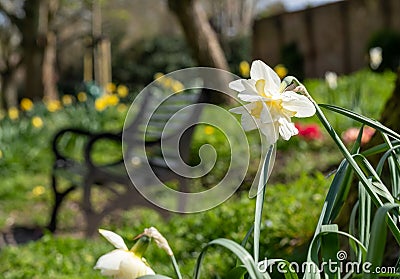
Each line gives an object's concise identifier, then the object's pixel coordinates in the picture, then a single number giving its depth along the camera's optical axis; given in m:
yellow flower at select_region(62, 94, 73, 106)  8.50
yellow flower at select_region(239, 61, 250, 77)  6.82
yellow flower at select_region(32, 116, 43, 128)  6.94
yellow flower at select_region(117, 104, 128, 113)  8.29
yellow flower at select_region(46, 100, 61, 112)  8.14
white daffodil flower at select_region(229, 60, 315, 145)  0.91
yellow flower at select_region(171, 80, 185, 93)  7.18
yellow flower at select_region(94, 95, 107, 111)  7.78
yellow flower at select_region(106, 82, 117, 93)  8.71
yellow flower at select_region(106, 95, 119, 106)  7.95
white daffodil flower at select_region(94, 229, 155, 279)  0.88
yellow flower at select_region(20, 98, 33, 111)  7.93
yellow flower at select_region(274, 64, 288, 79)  7.23
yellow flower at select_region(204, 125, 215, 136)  6.00
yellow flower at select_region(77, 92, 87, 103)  8.37
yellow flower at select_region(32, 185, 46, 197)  5.19
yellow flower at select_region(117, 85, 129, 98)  7.89
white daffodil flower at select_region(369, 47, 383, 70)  5.55
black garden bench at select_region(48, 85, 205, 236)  3.76
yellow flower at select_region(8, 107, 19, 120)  7.59
